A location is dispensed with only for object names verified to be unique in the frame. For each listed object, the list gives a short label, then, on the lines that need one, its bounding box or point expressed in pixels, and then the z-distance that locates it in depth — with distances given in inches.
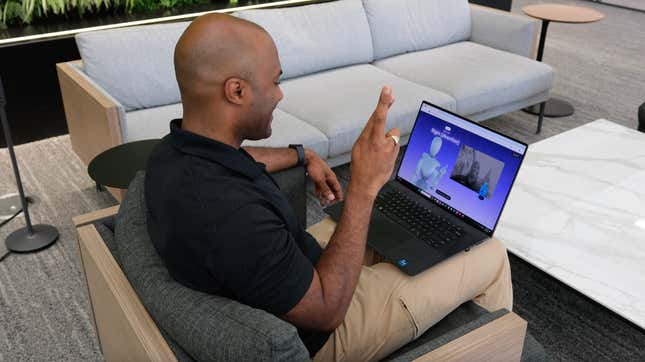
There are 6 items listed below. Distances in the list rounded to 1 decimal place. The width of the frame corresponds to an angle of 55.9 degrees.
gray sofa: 101.2
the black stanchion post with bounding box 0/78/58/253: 93.5
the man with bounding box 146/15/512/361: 40.1
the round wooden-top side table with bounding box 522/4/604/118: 147.2
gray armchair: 36.6
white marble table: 65.6
